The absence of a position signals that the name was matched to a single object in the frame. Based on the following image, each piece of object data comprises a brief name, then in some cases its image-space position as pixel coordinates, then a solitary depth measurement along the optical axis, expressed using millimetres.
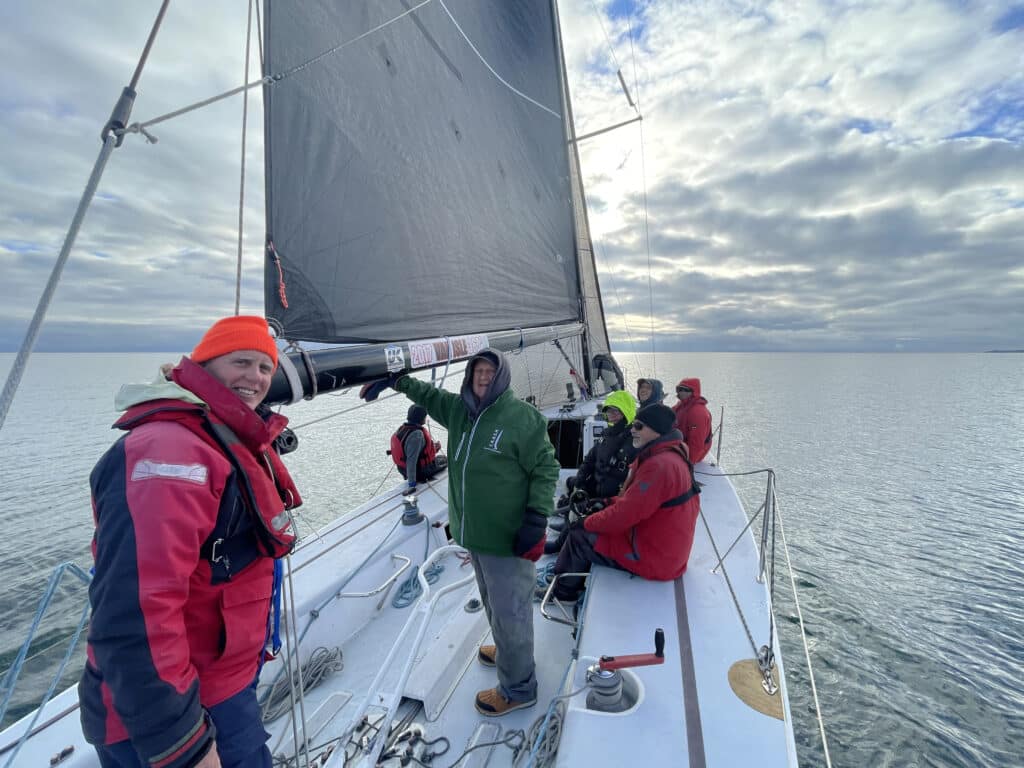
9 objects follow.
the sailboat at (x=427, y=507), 1674
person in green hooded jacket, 1907
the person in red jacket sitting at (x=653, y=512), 2320
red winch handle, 1599
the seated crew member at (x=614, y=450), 3596
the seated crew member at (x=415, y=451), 4363
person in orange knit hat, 812
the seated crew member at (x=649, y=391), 4723
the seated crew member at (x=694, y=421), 5199
